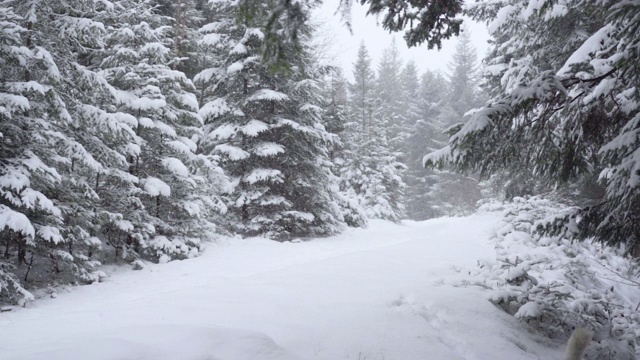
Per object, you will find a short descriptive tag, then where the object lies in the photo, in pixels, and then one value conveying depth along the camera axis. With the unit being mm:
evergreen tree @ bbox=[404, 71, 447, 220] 40594
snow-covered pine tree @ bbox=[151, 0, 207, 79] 15242
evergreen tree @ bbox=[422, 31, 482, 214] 37562
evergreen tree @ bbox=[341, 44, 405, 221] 25688
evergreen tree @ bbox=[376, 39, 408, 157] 33594
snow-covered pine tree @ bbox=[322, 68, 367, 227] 17469
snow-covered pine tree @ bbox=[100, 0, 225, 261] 9659
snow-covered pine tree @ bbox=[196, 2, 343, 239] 12805
